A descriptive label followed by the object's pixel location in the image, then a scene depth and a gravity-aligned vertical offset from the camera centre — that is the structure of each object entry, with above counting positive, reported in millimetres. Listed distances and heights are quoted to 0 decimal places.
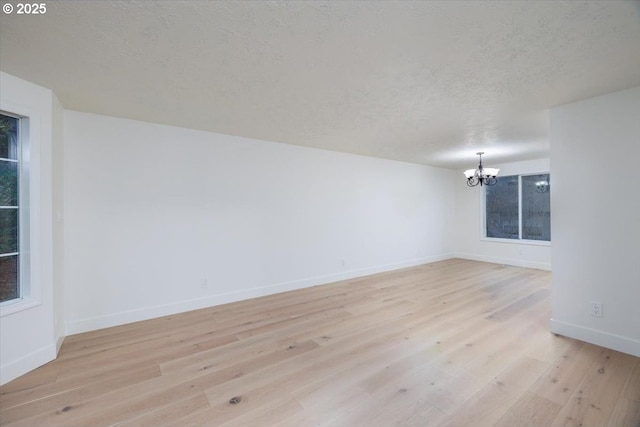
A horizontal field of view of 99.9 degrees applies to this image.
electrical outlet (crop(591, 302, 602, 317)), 2570 -950
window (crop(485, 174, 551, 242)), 5793 +67
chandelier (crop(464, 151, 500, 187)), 4828 +700
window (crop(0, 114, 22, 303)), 2174 +66
